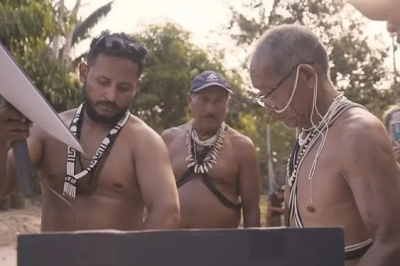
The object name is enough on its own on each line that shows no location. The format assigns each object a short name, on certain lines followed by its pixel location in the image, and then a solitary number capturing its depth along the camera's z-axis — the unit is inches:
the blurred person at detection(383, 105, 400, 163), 104.9
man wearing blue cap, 155.8
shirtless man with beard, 105.0
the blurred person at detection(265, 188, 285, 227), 237.4
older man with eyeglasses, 73.0
